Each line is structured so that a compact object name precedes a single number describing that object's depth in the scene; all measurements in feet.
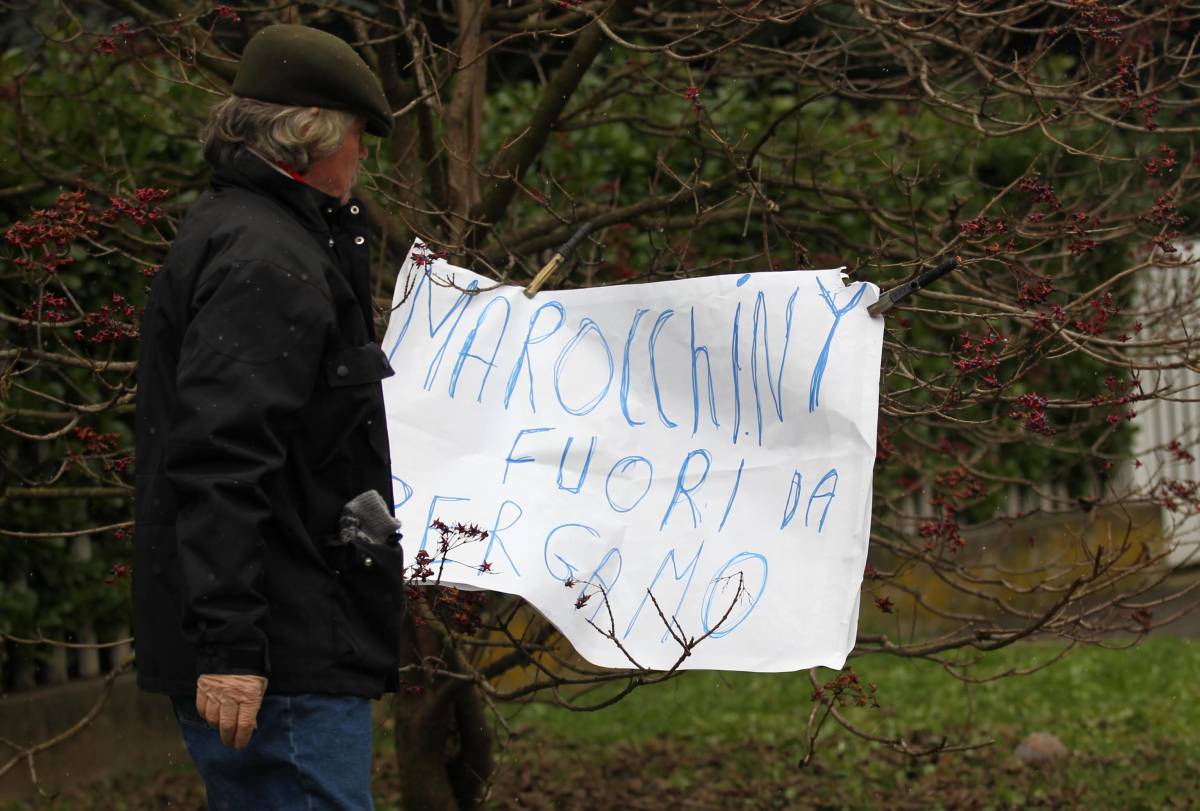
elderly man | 14.52
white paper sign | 19.10
